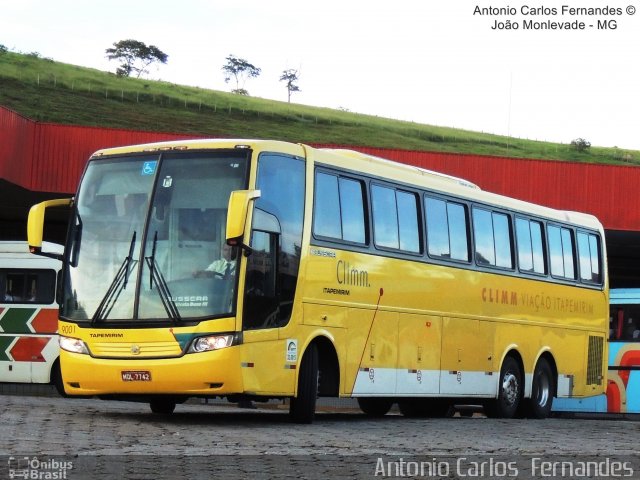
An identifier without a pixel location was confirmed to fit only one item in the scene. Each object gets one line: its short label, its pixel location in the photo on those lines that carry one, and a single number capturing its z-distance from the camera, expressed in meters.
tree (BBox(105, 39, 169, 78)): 114.56
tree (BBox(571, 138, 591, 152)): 107.12
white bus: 26.61
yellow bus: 14.91
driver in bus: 14.91
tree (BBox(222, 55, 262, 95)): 123.44
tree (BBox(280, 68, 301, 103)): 120.54
